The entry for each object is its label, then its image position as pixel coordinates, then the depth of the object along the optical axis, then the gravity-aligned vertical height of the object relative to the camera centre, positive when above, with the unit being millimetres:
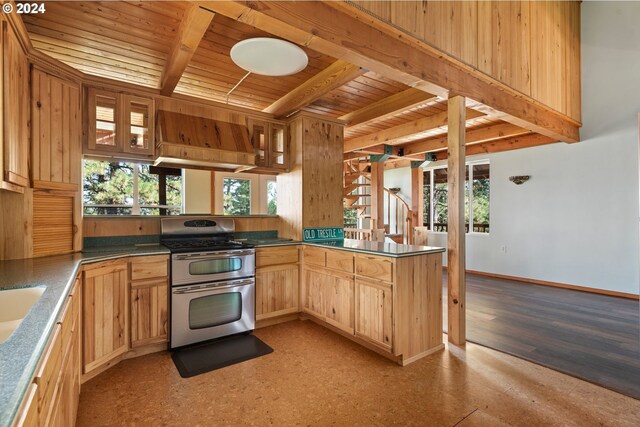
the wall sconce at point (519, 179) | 5426 +584
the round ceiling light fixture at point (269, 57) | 2141 +1128
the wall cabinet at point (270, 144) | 3719 +841
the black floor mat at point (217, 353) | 2506 -1216
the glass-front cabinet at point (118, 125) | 2783 +818
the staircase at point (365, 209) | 6591 +103
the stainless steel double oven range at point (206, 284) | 2789 -660
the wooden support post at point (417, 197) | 7027 +356
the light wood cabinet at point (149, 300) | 2607 -725
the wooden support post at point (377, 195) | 6355 +362
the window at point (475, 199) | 6172 +271
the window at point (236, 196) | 4957 +288
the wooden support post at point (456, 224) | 2916 -107
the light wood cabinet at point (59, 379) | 796 -563
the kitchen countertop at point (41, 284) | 701 -342
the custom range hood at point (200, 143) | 3000 +710
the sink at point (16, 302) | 1447 -409
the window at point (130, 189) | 5004 +404
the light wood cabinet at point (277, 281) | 3303 -738
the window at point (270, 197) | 5164 +271
